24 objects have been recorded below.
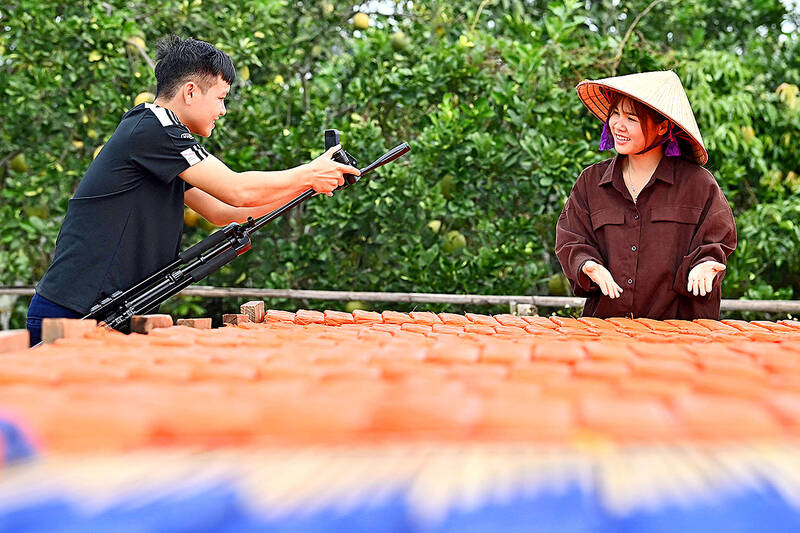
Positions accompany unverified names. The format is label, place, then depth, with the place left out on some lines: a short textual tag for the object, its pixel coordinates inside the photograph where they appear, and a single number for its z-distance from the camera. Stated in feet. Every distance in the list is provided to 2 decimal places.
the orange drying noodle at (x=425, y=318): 18.95
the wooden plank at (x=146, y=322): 17.73
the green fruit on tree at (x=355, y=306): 26.95
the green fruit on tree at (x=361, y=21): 29.47
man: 18.78
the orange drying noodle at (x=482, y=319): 18.87
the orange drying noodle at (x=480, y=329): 18.16
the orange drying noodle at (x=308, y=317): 19.05
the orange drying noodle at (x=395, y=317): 19.00
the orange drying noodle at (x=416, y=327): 18.16
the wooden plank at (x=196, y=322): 18.37
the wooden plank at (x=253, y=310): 19.11
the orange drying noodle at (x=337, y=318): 18.95
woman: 19.73
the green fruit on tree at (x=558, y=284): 26.77
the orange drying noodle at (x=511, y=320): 18.80
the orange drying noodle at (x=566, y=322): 18.70
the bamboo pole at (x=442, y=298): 24.46
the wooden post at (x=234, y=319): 18.96
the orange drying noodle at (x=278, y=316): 19.27
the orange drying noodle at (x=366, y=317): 19.07
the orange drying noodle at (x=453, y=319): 18.92
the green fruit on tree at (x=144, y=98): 25.91
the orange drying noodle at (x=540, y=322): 18.70
